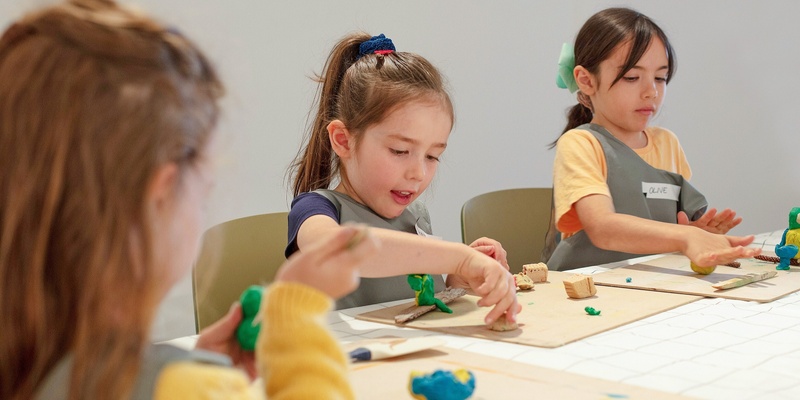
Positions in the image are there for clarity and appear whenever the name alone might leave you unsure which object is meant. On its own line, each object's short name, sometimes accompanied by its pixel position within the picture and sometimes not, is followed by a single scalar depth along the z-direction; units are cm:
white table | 83
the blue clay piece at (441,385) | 74
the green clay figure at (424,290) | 117
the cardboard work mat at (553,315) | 102
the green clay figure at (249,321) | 73
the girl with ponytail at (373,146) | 143
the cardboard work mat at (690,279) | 126
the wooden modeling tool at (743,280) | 128
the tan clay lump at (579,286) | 121
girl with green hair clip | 178
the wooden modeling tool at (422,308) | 112
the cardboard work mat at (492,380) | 78
